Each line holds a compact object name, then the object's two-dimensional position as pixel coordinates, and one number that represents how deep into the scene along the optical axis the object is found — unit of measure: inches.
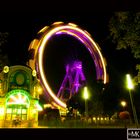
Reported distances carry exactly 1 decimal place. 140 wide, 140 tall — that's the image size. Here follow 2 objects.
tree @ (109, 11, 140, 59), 468.6
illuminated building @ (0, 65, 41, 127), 602.1
